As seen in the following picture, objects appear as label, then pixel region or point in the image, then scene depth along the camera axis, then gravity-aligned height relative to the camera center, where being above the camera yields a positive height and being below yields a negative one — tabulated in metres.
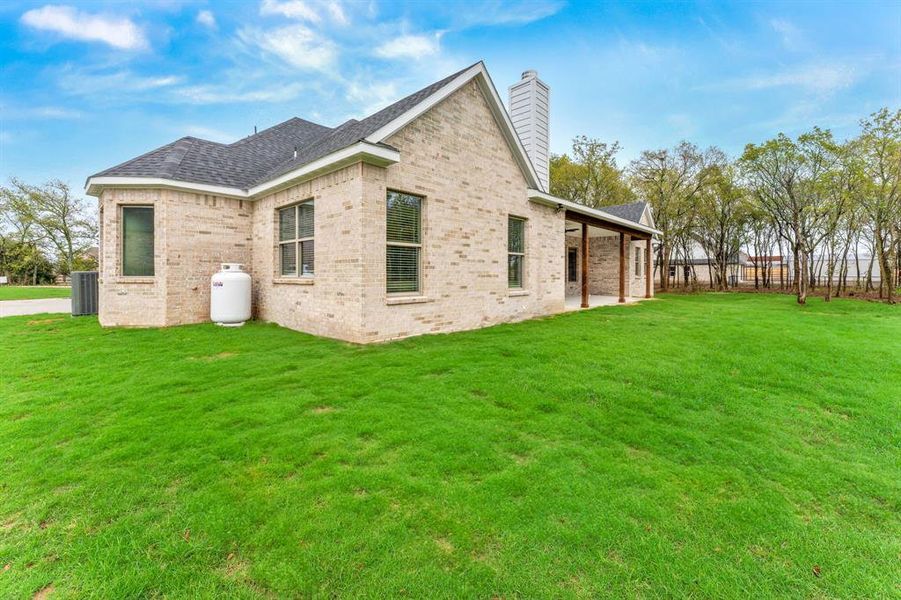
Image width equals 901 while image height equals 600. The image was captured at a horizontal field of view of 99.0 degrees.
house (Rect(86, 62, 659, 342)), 7.11 +1.50
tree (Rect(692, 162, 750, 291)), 22.59 +4.68
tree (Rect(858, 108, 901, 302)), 14.72 +4.81
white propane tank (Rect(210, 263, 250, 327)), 8.71 -0.12
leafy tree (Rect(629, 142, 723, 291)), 23.28 +6.90
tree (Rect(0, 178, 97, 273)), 30.66 +6.43
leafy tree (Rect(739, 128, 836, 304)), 14.46 +4.64
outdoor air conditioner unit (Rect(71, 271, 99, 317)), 11.03 +0.01
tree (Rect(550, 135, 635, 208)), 26.06 +7.92
